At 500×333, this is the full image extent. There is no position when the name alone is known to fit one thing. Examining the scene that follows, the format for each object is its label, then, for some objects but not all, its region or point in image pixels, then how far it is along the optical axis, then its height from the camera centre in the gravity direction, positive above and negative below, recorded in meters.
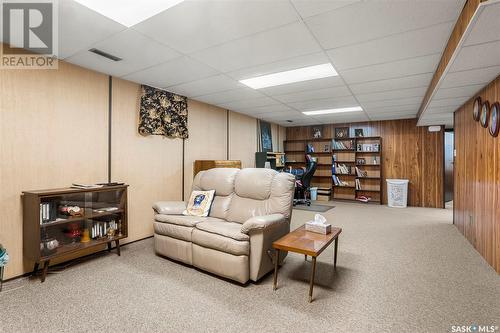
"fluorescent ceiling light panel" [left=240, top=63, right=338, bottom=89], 3.17 +1.27
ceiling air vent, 2.63 +1.23
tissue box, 2.50 -0.62
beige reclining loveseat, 2.34 -0.63
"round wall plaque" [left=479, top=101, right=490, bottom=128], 2.85 +0.63
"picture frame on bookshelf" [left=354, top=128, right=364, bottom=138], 7.21 +1.01
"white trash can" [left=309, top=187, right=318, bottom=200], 7.43 -0.74
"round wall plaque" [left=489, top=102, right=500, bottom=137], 2.56 +0.51
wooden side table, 2.03 -0.67
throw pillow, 3.21 -0.48
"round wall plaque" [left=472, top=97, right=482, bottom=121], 3.13 +0.76
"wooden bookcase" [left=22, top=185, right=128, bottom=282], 2.43 -0.59
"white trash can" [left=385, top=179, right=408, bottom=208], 6.37 -0.64
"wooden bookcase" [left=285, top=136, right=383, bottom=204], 6.99 +0.13
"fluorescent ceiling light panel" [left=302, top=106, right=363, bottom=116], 5.37 +1.29
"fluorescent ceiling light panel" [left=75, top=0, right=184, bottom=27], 1.85 +1.23
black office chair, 6.48 -0.48
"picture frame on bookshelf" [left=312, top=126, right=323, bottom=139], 7.83 +1.12
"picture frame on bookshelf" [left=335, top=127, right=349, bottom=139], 7.43 +1.06
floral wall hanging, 3.77 +0.87
